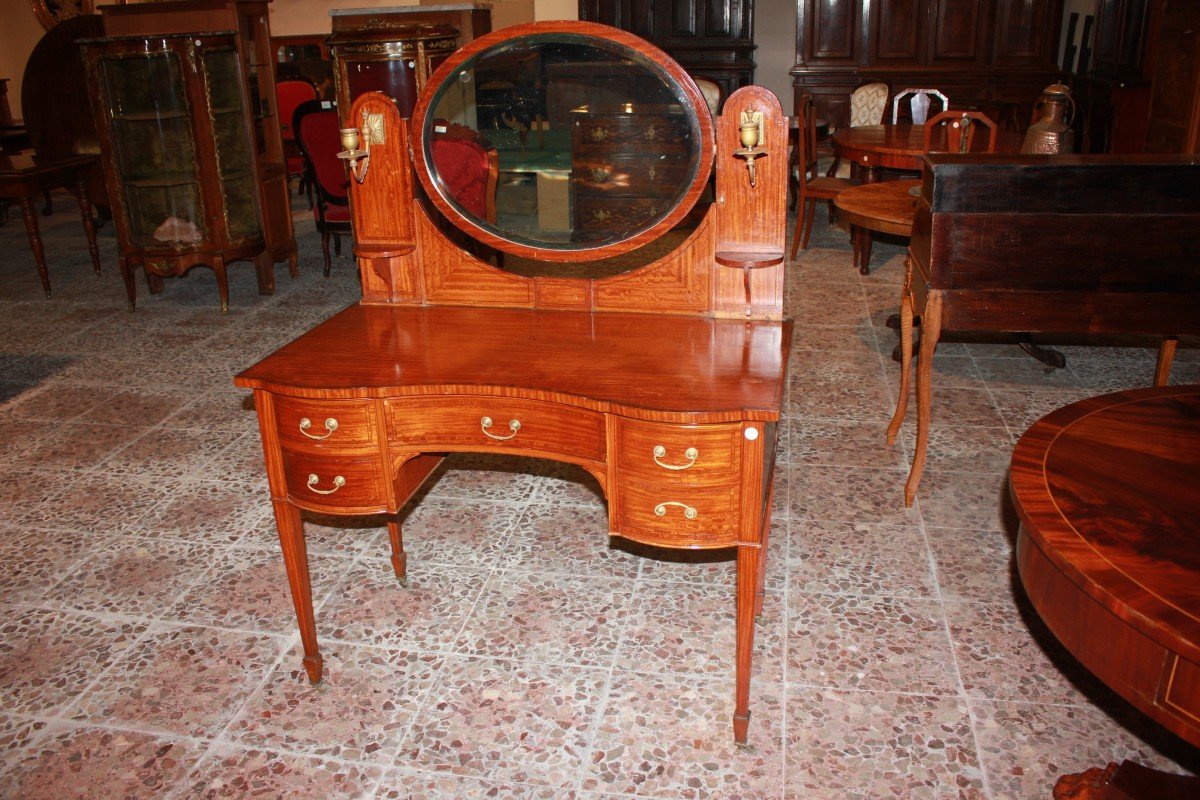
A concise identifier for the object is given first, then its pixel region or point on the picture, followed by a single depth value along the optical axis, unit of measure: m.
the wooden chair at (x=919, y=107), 7.50
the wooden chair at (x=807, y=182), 6.35
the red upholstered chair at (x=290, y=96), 8.14
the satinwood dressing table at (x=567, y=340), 2.00
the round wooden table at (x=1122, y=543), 1.22
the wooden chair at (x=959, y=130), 4.98
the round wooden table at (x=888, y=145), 5.55
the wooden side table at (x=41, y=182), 5.82
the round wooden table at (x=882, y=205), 4.15
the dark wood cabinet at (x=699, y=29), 9.55
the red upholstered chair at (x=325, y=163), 6.16
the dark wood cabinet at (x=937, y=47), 8.94
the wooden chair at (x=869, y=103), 7.92
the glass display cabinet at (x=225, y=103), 5.30
